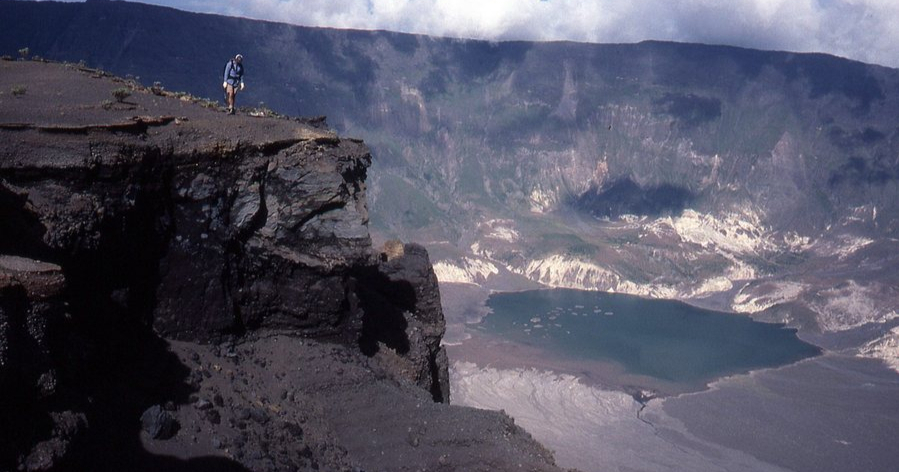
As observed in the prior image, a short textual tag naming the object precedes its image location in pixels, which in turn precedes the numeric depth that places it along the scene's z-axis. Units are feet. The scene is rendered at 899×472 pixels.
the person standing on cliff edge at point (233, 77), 47.57
